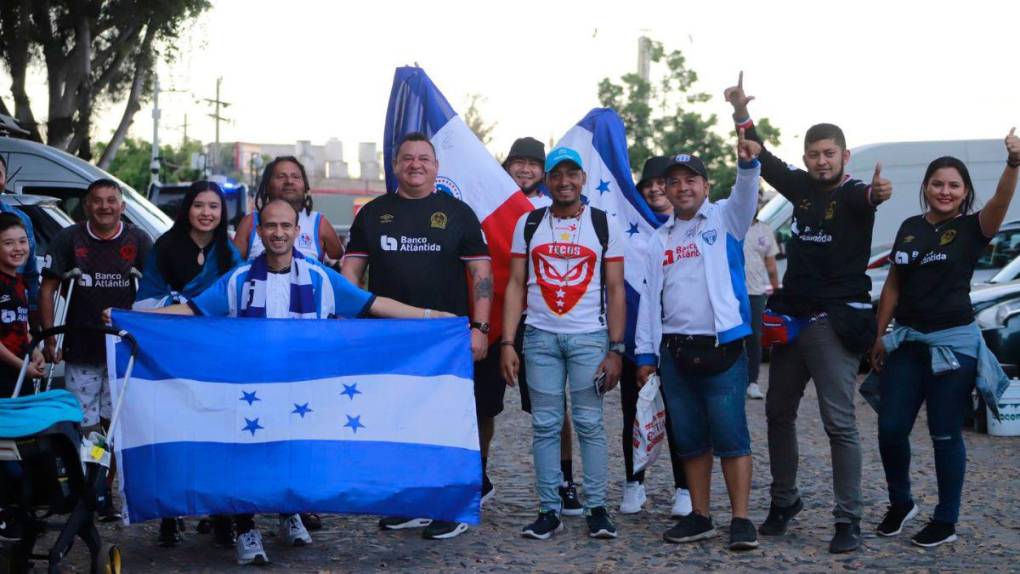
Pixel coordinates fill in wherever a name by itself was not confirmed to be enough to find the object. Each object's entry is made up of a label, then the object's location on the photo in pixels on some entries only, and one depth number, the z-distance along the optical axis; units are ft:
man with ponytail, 24.35
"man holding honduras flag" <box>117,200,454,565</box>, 20.76
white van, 62.39
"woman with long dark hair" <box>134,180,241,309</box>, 22.89
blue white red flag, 25.75
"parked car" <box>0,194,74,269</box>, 33.81
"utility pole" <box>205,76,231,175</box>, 252.62
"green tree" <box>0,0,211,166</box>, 75.36
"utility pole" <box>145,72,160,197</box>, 139.36
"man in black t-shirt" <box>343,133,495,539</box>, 23.11
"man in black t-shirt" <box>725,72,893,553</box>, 21.49
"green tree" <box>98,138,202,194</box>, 246.88
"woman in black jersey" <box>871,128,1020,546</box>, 21.99
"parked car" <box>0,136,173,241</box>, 41.98
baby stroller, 17.97
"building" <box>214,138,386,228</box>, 310.65
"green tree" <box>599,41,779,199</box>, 110.52
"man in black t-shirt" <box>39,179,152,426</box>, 23.65
